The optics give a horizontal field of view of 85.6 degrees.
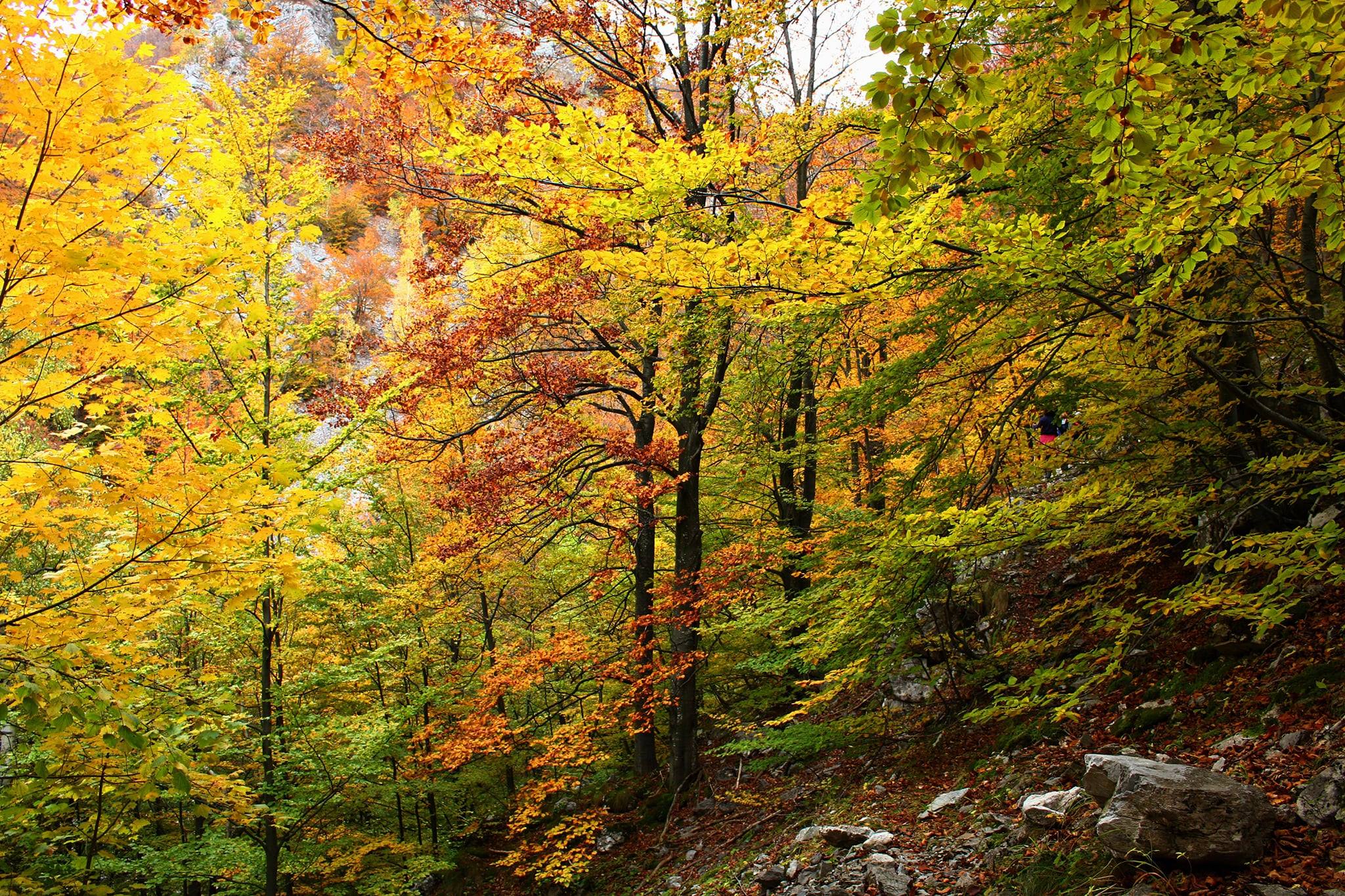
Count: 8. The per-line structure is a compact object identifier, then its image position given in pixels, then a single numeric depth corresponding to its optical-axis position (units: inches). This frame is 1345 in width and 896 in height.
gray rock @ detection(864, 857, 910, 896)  172.9
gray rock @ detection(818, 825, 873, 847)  209.3
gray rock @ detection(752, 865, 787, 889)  215.6
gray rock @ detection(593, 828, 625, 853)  397.7
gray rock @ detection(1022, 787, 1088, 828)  157.6
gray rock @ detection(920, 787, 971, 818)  206.5
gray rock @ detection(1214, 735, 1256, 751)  156.0
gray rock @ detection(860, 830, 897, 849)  197.2
